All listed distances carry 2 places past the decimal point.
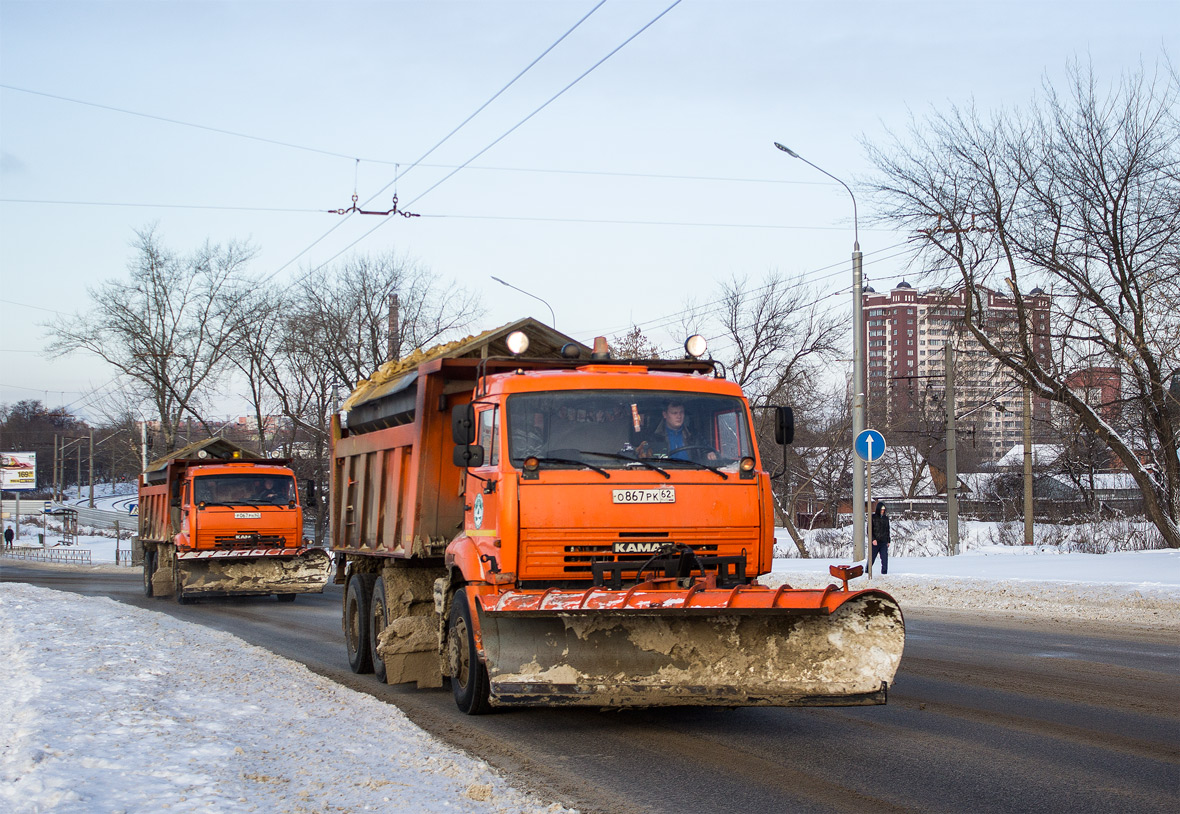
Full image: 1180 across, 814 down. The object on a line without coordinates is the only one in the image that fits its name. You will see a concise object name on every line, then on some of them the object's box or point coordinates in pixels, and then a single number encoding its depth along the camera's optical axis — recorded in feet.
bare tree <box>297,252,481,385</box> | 151.53
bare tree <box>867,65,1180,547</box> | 87.10
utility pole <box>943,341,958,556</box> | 103.14
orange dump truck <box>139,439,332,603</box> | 74.95
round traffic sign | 70.08
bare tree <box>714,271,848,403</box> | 130.11
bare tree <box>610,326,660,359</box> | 144.44
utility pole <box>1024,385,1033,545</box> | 112.57
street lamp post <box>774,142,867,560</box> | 75.46
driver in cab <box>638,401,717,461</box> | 26.78
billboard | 242.78
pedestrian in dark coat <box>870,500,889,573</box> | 83.20
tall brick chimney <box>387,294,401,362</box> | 109.42
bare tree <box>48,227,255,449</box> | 173.99
